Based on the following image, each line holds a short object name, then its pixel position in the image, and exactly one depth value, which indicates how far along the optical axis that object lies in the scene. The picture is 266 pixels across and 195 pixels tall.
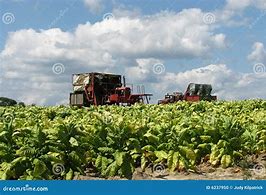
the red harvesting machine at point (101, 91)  29.72
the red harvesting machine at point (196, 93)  30.86
